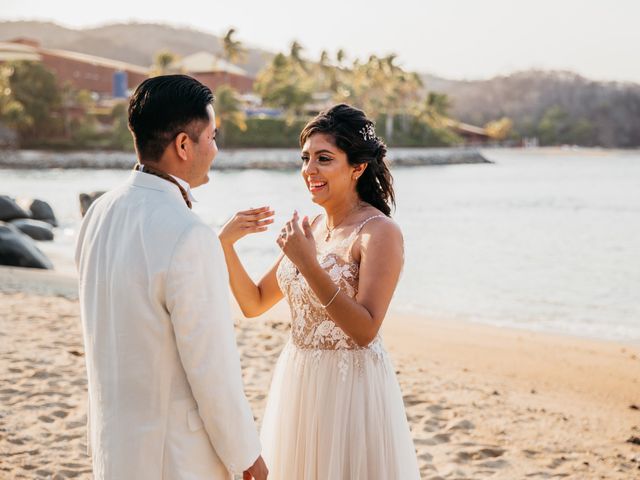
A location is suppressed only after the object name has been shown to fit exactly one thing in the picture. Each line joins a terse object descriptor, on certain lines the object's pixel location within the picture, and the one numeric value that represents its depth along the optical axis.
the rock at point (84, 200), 20.08
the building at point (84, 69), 89.94
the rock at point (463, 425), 5.20
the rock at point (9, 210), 22.16
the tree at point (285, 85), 70.50
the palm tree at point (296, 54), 81.38
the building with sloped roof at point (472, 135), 114.04
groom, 1.89
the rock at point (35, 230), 20.16
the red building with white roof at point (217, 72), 85.38
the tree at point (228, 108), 65.50
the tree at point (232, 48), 76.19
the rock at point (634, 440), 5.22
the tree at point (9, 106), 69.12
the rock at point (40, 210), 24.22
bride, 2.54
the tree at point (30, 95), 69.44
